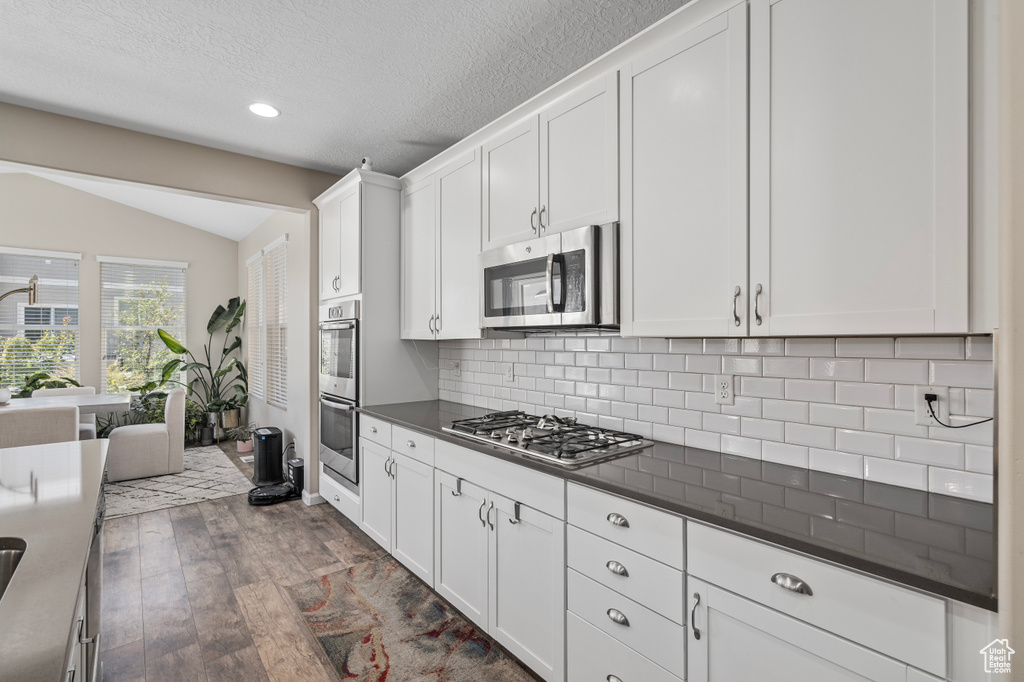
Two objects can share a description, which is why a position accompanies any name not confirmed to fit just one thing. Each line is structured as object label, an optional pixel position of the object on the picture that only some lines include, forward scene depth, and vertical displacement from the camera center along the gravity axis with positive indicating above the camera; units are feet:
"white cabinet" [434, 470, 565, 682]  6.01 -3.19
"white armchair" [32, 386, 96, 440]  14.03 -1.95
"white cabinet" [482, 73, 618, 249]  6.61 +2.56
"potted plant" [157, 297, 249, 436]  20.85 -1.40
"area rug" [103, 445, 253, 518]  13.37 -4.48
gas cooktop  6.28 -1.47
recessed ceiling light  9.21 +4.36
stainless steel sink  3.70 -1.62
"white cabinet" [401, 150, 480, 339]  9.18 +1.75
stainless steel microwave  6.55 +0.84
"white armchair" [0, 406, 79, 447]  11.24 -2.03
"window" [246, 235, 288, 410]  16.90 +0.55
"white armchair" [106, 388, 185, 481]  15.33 -3.45
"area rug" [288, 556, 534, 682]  6.70 -4.51
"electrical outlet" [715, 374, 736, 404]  6.29 -0.67
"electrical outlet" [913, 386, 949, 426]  4.66 -0.65
